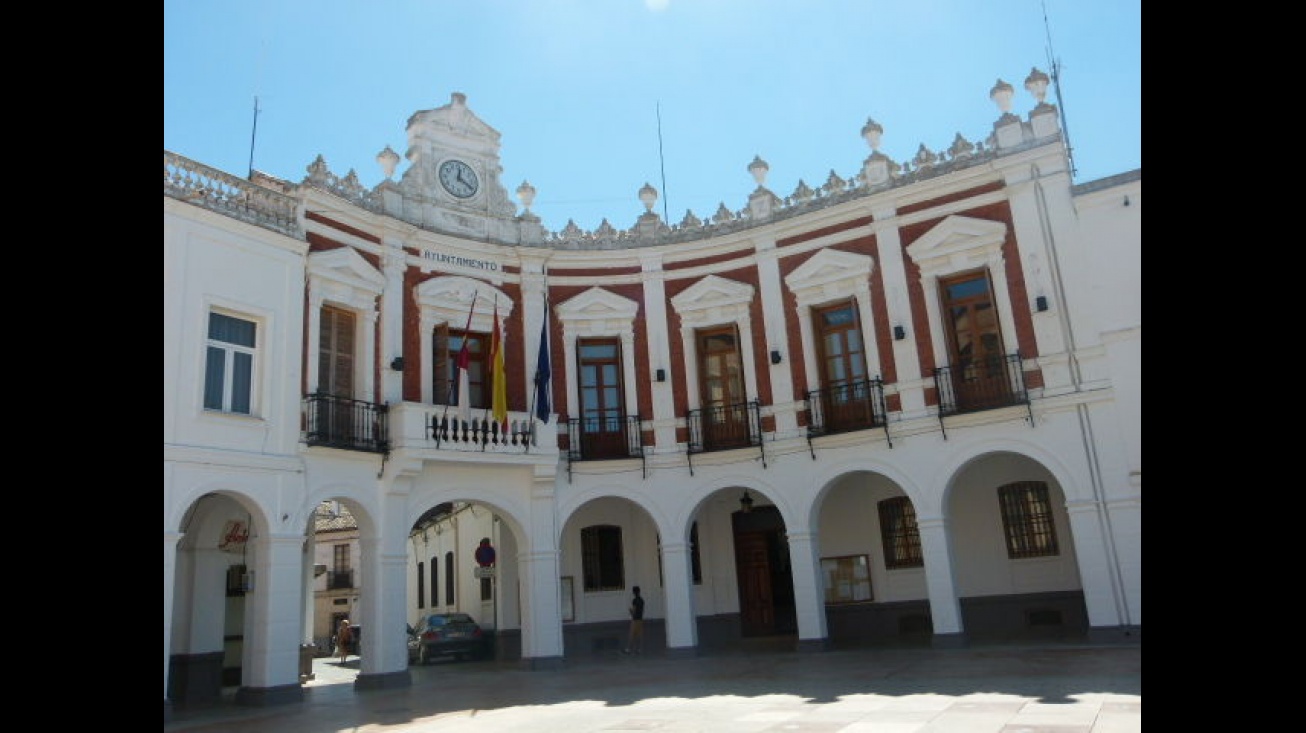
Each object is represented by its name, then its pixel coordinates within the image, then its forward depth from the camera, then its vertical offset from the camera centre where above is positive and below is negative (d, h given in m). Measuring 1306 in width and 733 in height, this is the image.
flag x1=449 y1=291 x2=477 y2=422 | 16.94 +3.75
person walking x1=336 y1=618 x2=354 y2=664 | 27.23 -1.14
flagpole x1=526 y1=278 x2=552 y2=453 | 17.55 +4.34
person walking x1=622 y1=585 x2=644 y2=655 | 19.33 -1.09
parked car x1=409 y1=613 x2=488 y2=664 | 22.48 -1.16
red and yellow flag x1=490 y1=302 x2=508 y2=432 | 17.08 +3.54
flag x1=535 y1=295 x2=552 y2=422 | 17.55 +3.71
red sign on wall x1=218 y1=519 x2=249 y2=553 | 16.12 +1.26
